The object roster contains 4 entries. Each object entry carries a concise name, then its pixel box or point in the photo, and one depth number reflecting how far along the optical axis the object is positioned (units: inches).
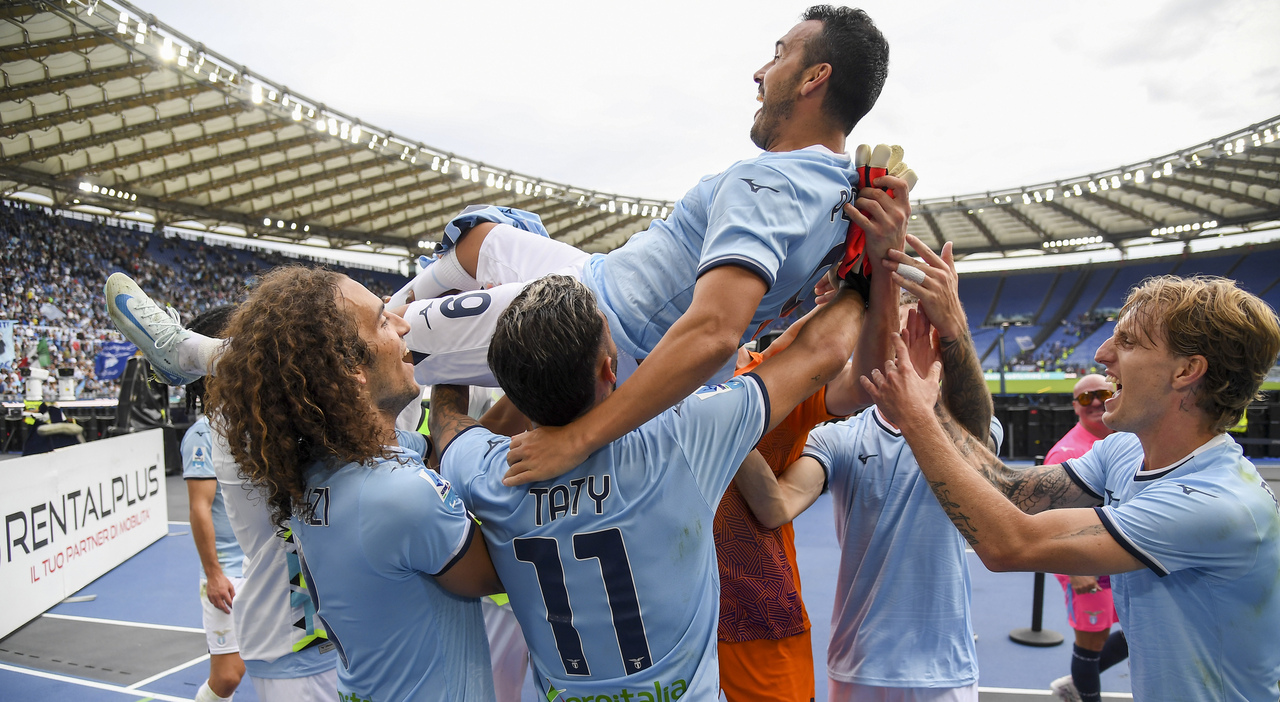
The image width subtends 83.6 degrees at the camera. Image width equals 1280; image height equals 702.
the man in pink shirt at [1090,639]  166.9
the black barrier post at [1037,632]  233.9
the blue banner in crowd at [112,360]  805.9
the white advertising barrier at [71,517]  243.3
